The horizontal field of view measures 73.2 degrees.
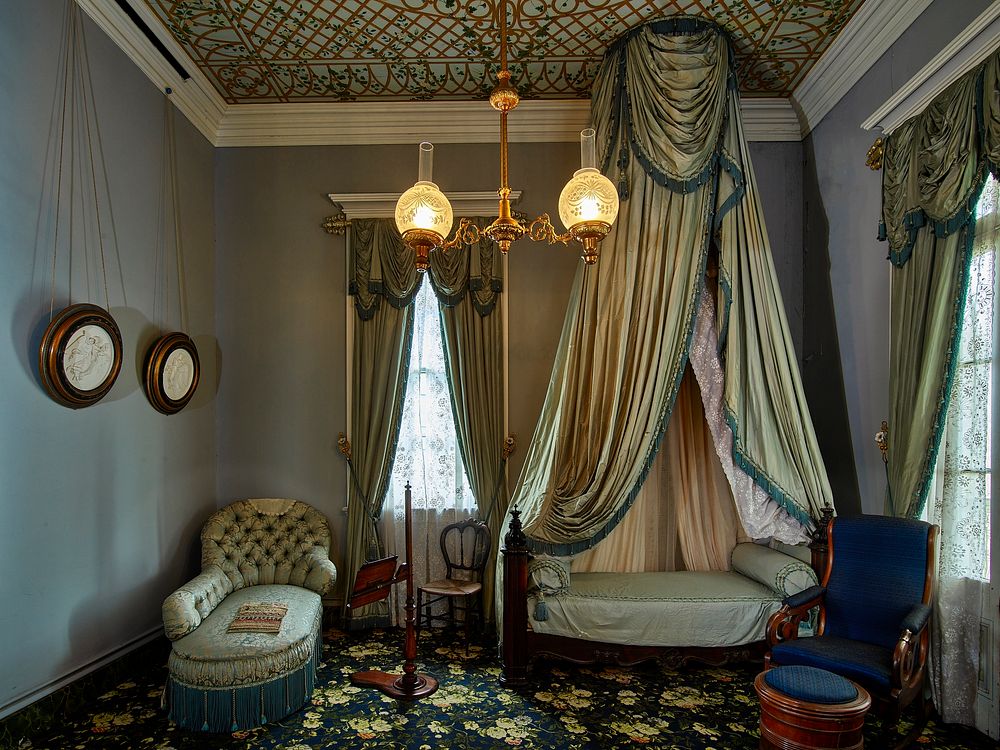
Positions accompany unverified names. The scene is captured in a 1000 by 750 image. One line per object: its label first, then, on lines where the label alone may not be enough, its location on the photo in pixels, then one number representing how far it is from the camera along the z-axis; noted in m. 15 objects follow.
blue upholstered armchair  2.82
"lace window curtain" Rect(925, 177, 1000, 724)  3.09
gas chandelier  2.69
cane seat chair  4.60
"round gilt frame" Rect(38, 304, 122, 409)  3.22
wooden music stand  3.42
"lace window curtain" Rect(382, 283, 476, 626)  4.85
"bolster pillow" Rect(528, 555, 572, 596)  3.85
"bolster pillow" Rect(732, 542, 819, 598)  3.79
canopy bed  3.82
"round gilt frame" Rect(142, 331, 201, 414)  4.08
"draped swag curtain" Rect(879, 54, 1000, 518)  3.01
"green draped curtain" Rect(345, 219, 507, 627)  4.81
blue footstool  2.55
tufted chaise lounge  3.25
